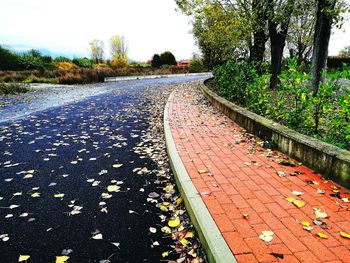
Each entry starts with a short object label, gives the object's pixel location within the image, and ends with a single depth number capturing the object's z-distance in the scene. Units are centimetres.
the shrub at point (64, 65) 3748
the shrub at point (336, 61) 3306
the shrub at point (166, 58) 5669
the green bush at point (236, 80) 946
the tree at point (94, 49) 8000
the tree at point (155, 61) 5504
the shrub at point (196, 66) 5106
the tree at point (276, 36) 1131
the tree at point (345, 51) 4638
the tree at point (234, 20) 1232
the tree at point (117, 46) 7606
